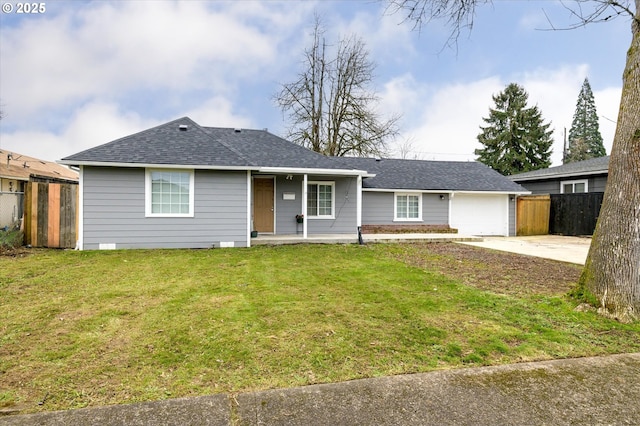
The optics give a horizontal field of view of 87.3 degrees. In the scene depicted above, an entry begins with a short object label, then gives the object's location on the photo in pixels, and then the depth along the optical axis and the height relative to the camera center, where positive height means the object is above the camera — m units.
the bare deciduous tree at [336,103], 22.25 +7.58
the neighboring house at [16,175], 12.47 +2.15
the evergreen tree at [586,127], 39.57 +11.10
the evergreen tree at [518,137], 33.59 +8.02
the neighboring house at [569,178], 15.67 +1.99
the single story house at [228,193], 9.23 +0.76
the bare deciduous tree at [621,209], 4.14 +0.10
